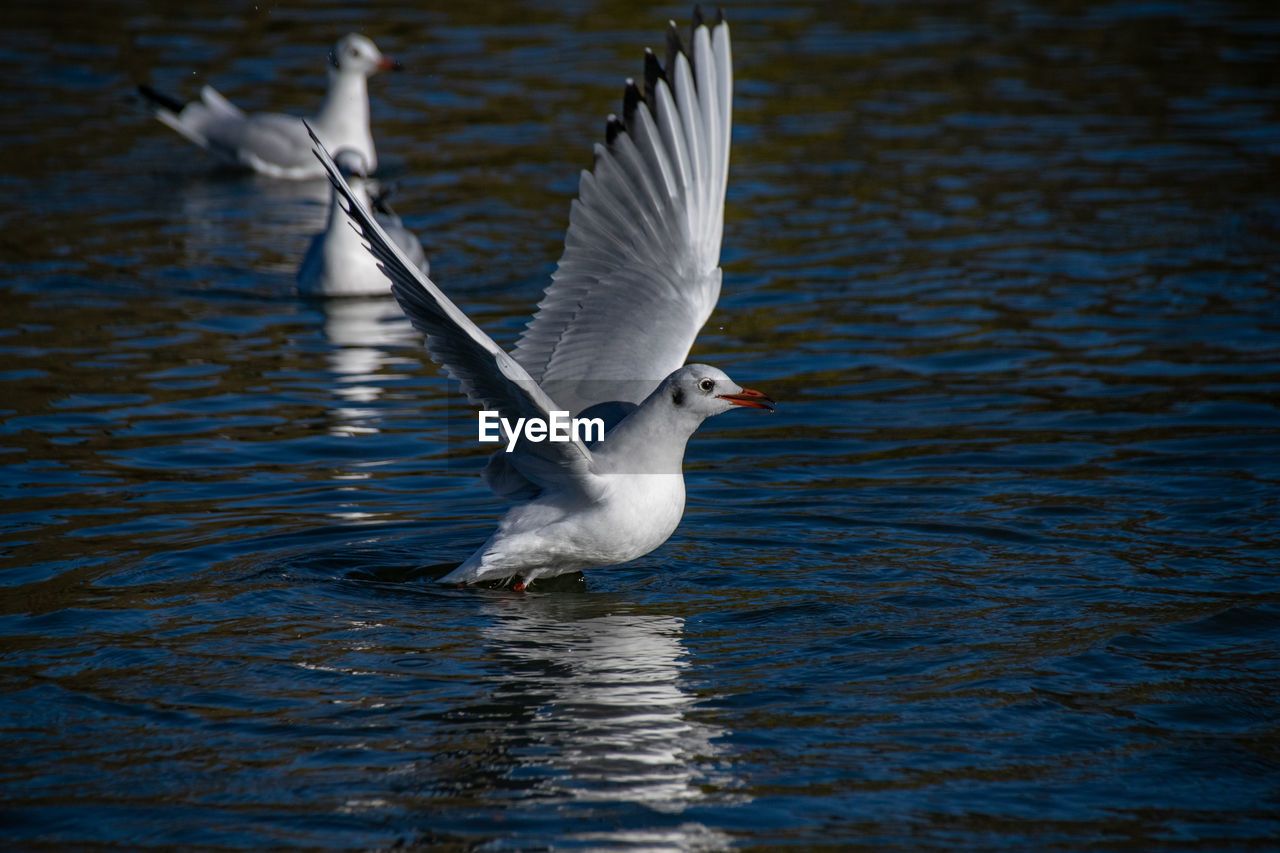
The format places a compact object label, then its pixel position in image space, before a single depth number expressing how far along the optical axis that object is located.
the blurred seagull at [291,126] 15.38
